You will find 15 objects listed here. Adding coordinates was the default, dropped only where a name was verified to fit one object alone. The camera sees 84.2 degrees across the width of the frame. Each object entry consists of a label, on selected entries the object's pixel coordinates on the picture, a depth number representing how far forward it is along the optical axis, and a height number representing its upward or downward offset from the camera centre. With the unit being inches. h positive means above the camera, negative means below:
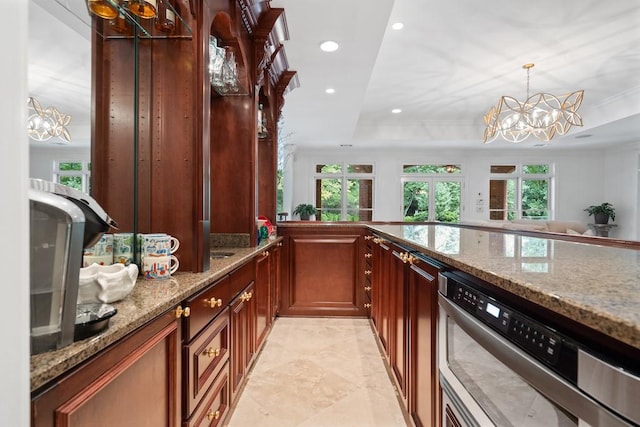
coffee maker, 23.4 -4.0
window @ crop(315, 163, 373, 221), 351.3 +17.8
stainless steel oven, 19.3 -11.4
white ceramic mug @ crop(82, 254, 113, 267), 45.9 -6.8
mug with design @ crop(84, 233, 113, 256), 47.1 -5.4
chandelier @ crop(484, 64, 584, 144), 172.4 +46.6
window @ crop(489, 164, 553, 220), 343.0 +19.5
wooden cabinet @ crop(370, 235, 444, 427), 49.8 -20.5
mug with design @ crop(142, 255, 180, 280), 48.8 -8.1
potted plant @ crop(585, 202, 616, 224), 319.9 -1.1
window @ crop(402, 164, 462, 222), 344.5 +17.1
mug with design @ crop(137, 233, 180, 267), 49.5 -5.1
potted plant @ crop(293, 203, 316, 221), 327.3 -1.3
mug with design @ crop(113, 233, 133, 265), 49.2 -5.6
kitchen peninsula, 22.0 -9.7
